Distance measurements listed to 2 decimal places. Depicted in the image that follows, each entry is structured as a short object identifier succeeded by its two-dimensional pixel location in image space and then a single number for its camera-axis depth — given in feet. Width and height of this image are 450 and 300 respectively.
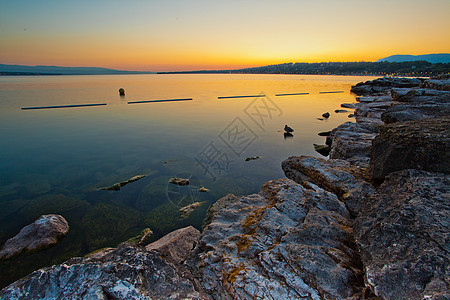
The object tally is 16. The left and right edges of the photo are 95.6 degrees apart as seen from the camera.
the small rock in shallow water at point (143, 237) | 17.75
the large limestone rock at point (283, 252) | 8.05
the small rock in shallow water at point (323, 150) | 38.90
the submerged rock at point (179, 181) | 27.12
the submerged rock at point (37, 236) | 16.05
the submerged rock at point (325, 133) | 52.31
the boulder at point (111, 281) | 6.94
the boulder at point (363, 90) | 145.83
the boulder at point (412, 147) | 11.07
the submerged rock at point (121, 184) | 25.80
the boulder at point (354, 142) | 23.02
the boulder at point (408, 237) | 6.26
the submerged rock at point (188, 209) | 21.21
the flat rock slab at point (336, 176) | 14.39
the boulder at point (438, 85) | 56.13
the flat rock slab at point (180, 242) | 14.34
